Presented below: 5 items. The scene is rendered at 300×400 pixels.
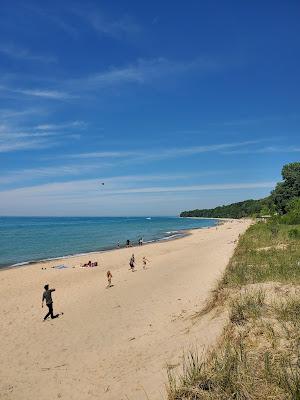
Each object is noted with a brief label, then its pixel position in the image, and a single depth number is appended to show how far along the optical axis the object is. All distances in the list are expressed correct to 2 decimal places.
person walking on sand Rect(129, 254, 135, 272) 30.97
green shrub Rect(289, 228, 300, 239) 32.63
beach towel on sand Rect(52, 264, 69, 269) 35.34
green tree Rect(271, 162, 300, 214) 78.06
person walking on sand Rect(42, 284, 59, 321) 16.66
